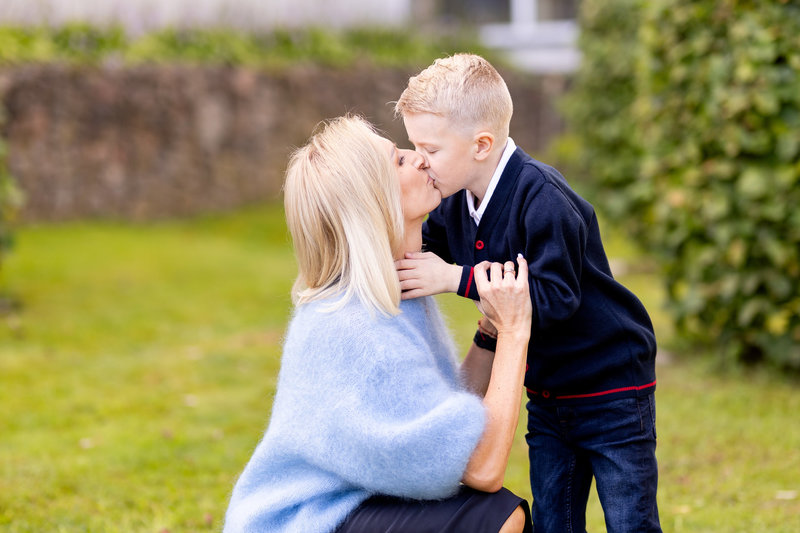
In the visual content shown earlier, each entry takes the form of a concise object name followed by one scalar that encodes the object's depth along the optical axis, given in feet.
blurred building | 36.68
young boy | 8.43
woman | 7.89
